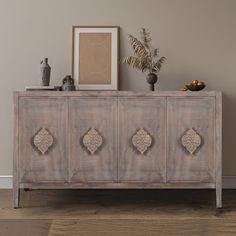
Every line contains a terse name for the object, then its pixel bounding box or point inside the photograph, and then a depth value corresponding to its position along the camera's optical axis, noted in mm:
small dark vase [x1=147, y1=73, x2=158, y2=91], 3785
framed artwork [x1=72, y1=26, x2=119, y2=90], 4023
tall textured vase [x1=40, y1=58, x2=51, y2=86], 3773
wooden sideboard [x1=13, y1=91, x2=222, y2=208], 3434
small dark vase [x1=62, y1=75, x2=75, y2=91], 3660
